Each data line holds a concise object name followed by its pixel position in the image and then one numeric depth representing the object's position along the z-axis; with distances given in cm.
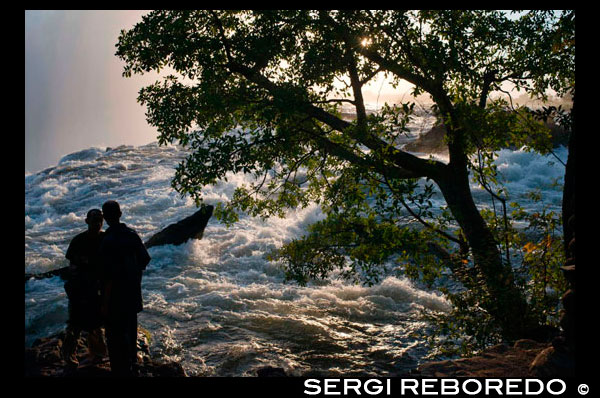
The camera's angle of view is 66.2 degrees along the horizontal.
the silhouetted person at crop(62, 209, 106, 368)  602
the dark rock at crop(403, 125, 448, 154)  3005
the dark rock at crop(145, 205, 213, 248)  1785
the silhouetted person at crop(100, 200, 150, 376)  521
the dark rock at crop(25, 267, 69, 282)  1385
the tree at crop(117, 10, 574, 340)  655
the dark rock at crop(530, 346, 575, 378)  457
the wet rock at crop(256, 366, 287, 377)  712
